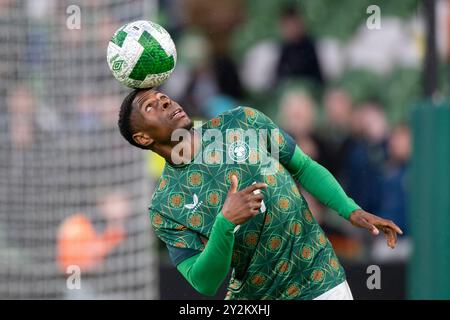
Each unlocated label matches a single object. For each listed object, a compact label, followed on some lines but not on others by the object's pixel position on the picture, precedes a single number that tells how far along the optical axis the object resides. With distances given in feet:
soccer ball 33.04
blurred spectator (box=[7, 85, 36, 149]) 56.75
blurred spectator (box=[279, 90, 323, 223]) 63.36
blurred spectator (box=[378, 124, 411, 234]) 62.08
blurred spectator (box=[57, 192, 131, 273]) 57.06
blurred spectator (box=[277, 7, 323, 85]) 65.41
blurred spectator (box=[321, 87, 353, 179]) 64.18
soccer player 33.22
